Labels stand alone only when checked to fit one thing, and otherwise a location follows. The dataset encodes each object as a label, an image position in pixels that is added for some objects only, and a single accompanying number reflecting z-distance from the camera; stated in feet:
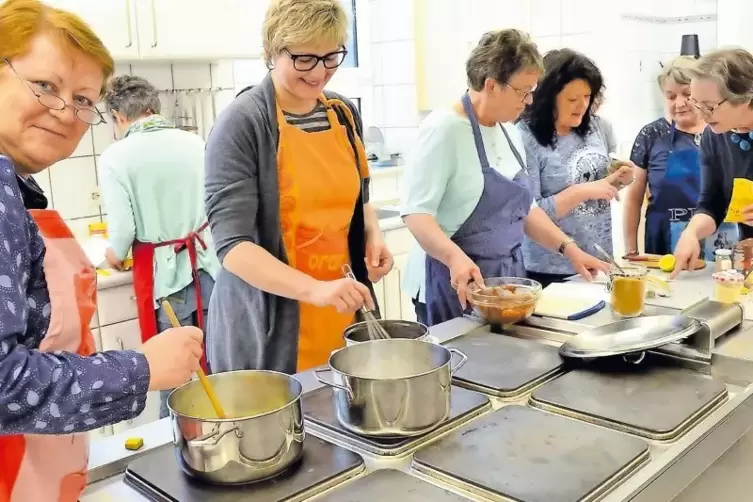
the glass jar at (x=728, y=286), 5.36
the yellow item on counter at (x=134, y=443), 3.33
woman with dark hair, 7.39
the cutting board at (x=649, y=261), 6.46
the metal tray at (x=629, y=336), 4.02
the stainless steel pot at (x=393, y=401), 3.17
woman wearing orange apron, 4.52
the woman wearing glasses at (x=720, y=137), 6.20
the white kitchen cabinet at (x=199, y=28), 8.63
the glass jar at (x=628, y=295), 5.01
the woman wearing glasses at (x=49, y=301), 2.25
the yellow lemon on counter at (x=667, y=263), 6.30
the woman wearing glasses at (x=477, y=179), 5.90
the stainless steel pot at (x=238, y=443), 2.78
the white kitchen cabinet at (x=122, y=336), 8.23
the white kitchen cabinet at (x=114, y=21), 8.09
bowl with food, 4.92
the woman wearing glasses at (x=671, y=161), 8.33
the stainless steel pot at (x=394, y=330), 4.04
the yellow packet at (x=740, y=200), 6.17
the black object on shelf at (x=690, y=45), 11.40
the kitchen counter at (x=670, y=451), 2.98
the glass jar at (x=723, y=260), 5.92
